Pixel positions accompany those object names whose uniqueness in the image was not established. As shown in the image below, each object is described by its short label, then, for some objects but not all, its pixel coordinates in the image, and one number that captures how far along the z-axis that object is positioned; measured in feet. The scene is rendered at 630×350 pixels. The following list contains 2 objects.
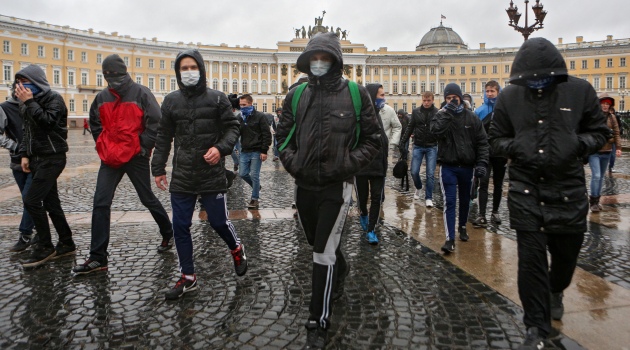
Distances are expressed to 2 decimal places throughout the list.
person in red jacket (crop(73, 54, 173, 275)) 15.19
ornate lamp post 54.39
